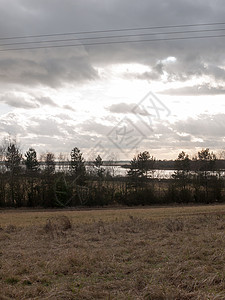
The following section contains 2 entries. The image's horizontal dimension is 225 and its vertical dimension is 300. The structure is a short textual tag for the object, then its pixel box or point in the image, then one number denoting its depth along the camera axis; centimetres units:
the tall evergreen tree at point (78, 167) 5425
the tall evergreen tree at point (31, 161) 5989
